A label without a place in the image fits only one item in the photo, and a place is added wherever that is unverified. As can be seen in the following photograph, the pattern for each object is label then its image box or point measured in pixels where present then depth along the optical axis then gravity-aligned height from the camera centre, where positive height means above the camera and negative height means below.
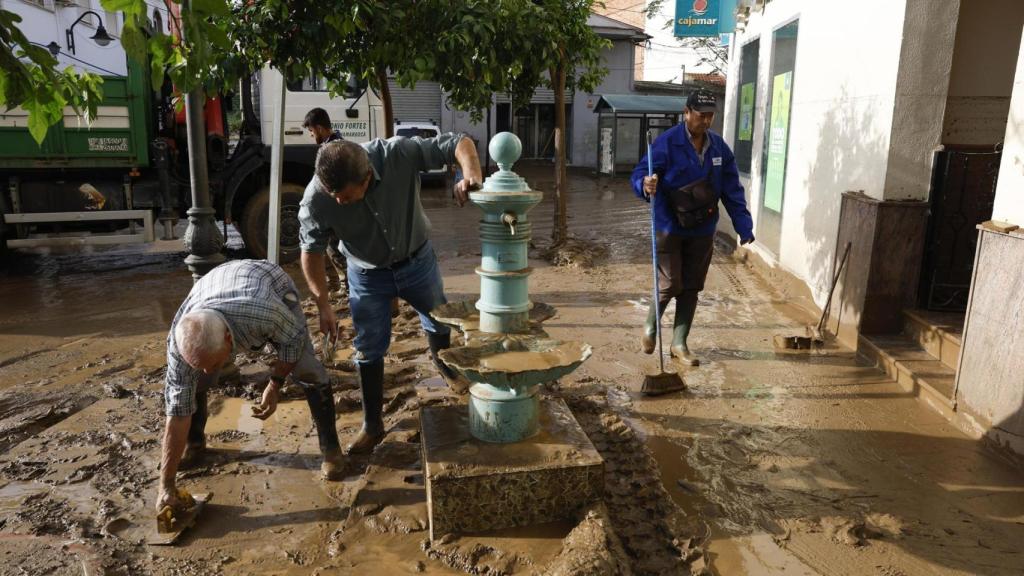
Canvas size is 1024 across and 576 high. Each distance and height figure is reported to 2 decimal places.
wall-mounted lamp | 9.07 +1.14
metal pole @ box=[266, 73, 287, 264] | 4.55 -0.28
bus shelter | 20.30 +0.43
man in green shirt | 3.29 -0.51
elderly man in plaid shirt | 2.82 -0.88
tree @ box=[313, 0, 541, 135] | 4.90 +0.66
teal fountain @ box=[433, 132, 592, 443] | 2.84 -0.77
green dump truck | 8.33 -0.45
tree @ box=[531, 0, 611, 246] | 6.91 +0.93
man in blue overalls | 4.62 -0.35
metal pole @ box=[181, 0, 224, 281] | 4.82 -0.62
